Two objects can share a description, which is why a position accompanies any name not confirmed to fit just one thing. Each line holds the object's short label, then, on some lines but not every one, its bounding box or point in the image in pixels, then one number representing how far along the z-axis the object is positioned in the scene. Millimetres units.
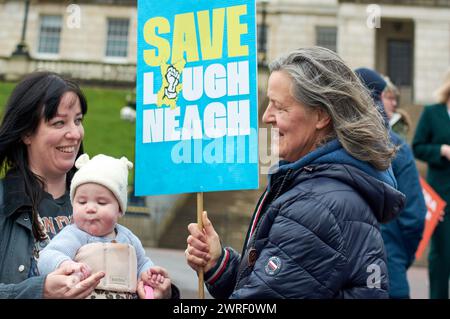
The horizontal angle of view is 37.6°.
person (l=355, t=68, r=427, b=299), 5418
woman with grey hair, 2592
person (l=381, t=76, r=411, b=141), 5973
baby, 2758
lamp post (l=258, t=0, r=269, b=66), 33319
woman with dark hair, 2969
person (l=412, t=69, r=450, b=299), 6508
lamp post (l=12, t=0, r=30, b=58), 35969
